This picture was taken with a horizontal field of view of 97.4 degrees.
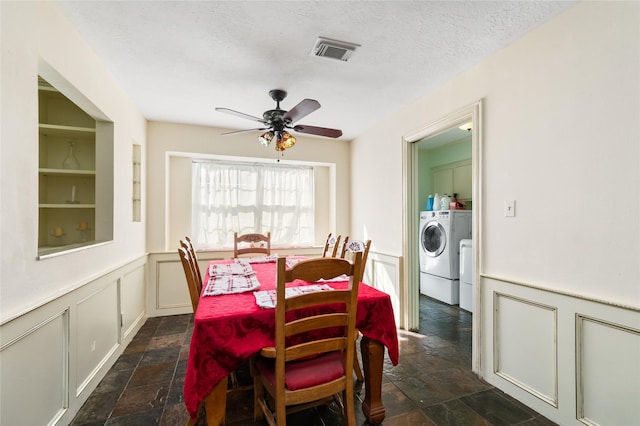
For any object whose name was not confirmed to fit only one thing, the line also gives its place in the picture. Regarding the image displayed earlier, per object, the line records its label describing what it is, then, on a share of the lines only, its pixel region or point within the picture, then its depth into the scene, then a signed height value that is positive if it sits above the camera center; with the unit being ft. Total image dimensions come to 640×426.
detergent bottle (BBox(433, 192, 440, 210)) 14.27 +0.57
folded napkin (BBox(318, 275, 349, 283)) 6.57 -1.54
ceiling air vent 6.20 +3.80
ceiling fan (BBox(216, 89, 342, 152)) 7.81 +2.51
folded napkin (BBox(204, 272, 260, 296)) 5.63 -1.54
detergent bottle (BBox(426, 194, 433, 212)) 15.08 +0.60
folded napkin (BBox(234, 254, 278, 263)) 9.50 -1.57
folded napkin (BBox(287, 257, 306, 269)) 8.83 -1.55
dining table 4.21 -2.07
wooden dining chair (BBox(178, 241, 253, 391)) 5.63 -1.46
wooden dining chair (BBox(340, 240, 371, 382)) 6.69 -1.01
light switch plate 6.40 +0.14
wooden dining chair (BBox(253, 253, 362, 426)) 4.16 -2.11
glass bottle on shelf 8.39 +1.60
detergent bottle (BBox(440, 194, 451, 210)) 13.75 +0.59
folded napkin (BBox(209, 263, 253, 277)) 7.48 -1.56
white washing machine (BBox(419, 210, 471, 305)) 12.62 -1.70
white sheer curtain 13.17 +0.58
